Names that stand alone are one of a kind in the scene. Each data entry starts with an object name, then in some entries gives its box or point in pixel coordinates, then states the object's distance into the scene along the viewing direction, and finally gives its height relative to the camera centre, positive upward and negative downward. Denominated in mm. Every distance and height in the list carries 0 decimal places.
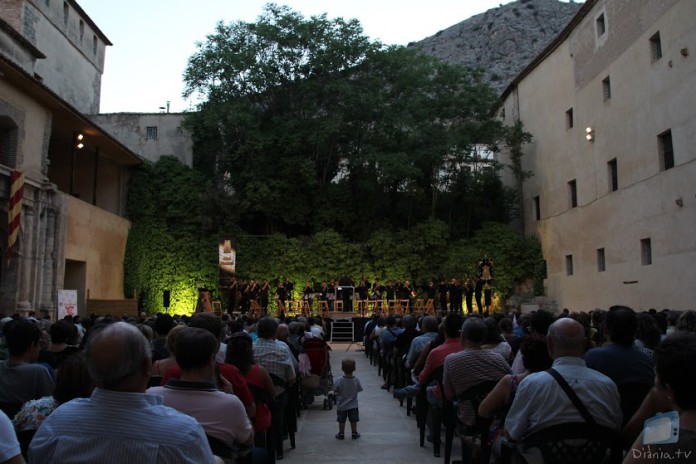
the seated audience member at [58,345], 4797 -441
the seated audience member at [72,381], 2920 -420
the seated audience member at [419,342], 7737 -643
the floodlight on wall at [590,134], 23672 +6320
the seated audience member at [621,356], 3992 -443
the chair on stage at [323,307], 24798 -574
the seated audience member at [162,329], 6086 -363
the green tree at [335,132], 28969 +8110
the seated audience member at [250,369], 4742 -610
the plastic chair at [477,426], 4508 -1041
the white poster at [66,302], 15622 -170
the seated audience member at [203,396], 3211 -552
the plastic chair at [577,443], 3309 -845
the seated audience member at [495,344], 6305 -553
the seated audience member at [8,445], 2244 -570
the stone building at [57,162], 18375 +5291
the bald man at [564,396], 3367 -598
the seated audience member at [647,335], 5148 -381
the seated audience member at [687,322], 5730 -296
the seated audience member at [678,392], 2023 -381
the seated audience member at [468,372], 4949 -661
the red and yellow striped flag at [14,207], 17406 +2621
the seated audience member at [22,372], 3906 -505
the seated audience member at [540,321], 5750 -281
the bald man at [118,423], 2074 -457
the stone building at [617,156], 18094 +5111
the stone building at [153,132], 29688 +8223
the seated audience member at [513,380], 4055 -607
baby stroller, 9164 -1227
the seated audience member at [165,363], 4336 -507
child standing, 7806 -1444
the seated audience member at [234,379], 3760 -562
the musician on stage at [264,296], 25656 -67
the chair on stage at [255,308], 25198 -579
